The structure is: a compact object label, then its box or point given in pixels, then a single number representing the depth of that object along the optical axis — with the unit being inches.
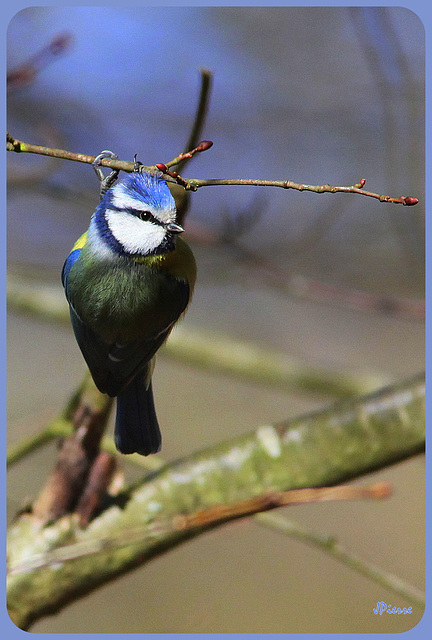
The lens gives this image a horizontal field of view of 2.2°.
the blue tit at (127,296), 160.6
